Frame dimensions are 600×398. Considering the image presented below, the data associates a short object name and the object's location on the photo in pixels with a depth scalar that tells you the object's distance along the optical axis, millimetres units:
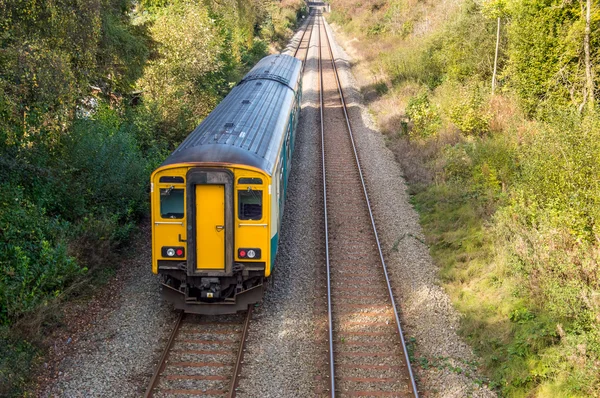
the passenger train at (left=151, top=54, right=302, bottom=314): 8938
